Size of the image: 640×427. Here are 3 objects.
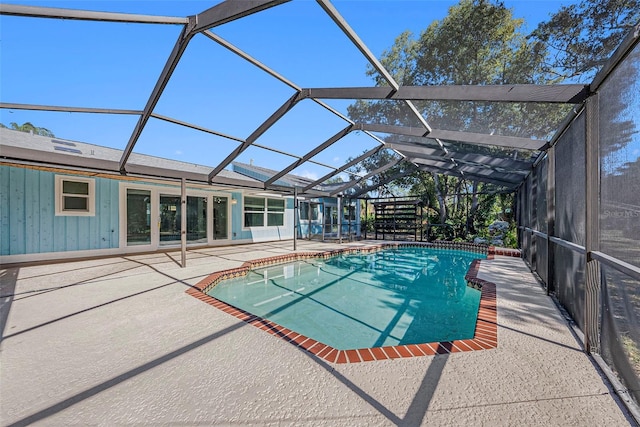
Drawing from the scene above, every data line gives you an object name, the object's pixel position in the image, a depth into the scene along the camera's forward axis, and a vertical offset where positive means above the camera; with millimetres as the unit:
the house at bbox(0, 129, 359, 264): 6113 +303
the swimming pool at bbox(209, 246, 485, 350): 3664 -1668
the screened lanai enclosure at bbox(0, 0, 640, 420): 1970 +2034
